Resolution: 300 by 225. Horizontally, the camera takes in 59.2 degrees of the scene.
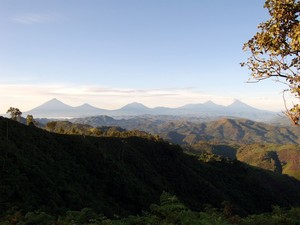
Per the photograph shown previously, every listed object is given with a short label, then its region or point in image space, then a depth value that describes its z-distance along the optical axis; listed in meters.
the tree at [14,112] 63.22
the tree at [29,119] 51.46
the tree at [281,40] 11.49
